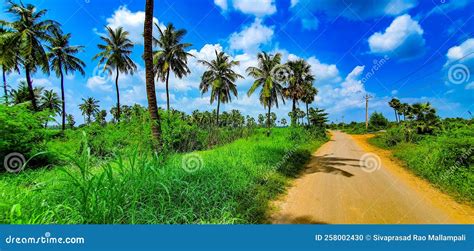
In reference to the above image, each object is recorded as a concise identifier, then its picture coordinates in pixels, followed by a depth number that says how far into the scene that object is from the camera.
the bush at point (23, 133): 7.41
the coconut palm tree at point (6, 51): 18.28
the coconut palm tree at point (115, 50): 29.56
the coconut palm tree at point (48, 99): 34.88
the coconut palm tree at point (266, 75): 27.30
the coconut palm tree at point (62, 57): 26.64
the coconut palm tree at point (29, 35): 19.09
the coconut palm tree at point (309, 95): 31.45
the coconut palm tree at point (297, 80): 29.34
